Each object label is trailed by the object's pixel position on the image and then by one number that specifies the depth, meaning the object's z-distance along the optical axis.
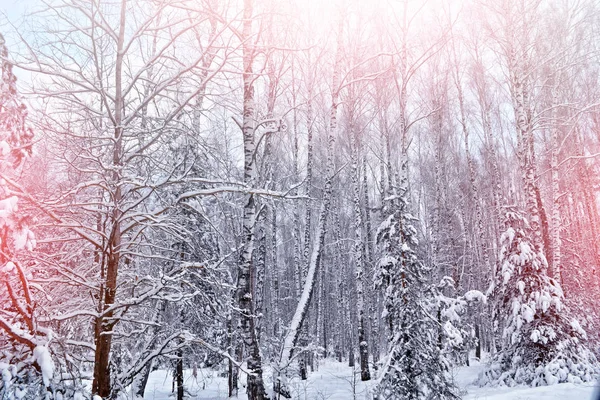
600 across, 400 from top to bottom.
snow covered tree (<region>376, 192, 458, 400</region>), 7.84
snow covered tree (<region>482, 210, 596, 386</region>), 9.65
